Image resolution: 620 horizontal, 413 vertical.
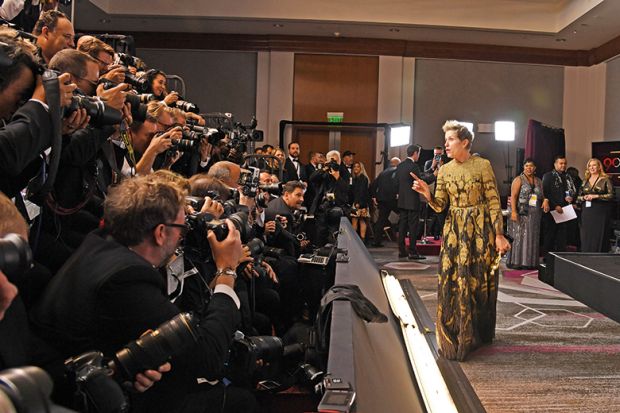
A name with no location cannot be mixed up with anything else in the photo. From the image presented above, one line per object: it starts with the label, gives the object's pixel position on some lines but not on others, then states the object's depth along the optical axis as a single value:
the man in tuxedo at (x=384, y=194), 11.06
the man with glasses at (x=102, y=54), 2.91
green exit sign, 12.60
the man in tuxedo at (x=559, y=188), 9.09
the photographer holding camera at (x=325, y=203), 7.21
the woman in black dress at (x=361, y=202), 11.04
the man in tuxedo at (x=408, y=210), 9.43
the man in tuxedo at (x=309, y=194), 8.00
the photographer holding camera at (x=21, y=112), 1.74
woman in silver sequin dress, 8.54
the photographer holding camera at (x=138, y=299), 1.68
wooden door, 12.44
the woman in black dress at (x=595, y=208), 8.82
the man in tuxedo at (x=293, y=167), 9.15
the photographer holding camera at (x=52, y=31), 2.99
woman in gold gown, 4.41
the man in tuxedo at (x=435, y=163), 10.16
